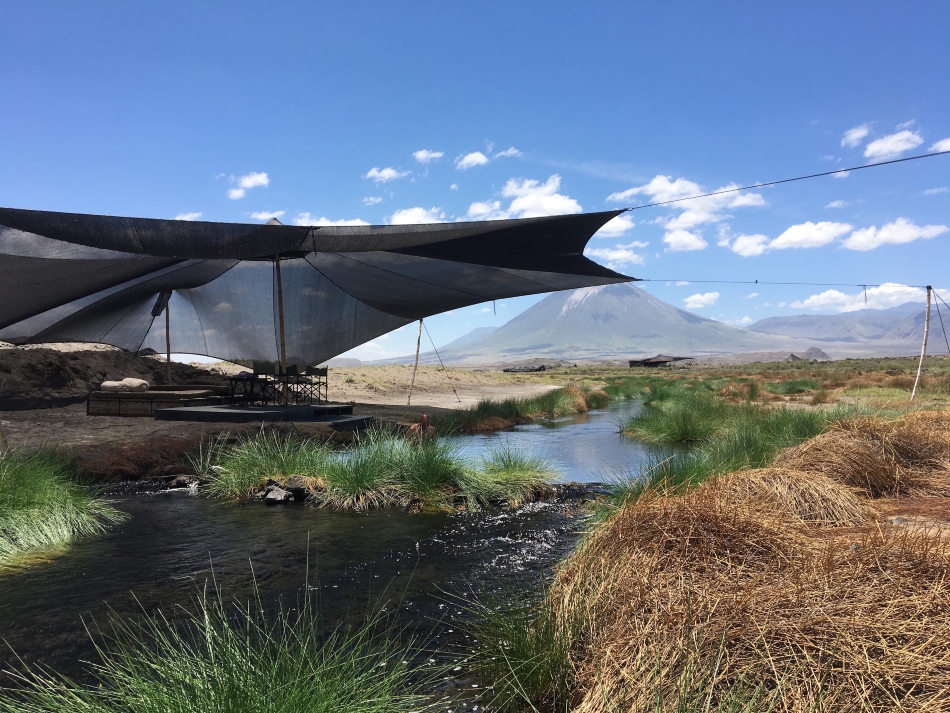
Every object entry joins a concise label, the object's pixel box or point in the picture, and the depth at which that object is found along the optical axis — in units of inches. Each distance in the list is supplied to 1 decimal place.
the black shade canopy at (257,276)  405.4
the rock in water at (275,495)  300.5
